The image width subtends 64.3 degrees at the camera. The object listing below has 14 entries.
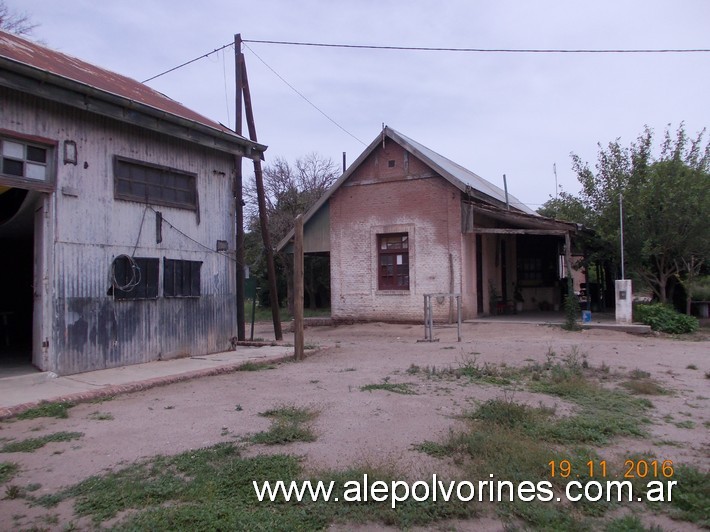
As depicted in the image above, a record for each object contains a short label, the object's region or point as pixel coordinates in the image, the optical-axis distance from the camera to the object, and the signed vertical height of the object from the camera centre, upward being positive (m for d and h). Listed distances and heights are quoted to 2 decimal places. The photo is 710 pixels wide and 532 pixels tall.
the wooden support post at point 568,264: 16.84 +0.49
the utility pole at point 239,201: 13.26 +2.02
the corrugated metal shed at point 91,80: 8.53 +3.80
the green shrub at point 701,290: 21.22 -0.50
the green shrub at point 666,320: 16.31 -1.20
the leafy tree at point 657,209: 16.94 +2.15
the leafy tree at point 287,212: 28.69 +3.73
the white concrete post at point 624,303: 16.67 -0.70
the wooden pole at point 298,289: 11.73 -0.11
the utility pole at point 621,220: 16.83 +1.83
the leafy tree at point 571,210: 20.48 +2.64
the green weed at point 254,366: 10.54 -1.56
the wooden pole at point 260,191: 14.12 +2.40
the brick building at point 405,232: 18.70 +1.70
